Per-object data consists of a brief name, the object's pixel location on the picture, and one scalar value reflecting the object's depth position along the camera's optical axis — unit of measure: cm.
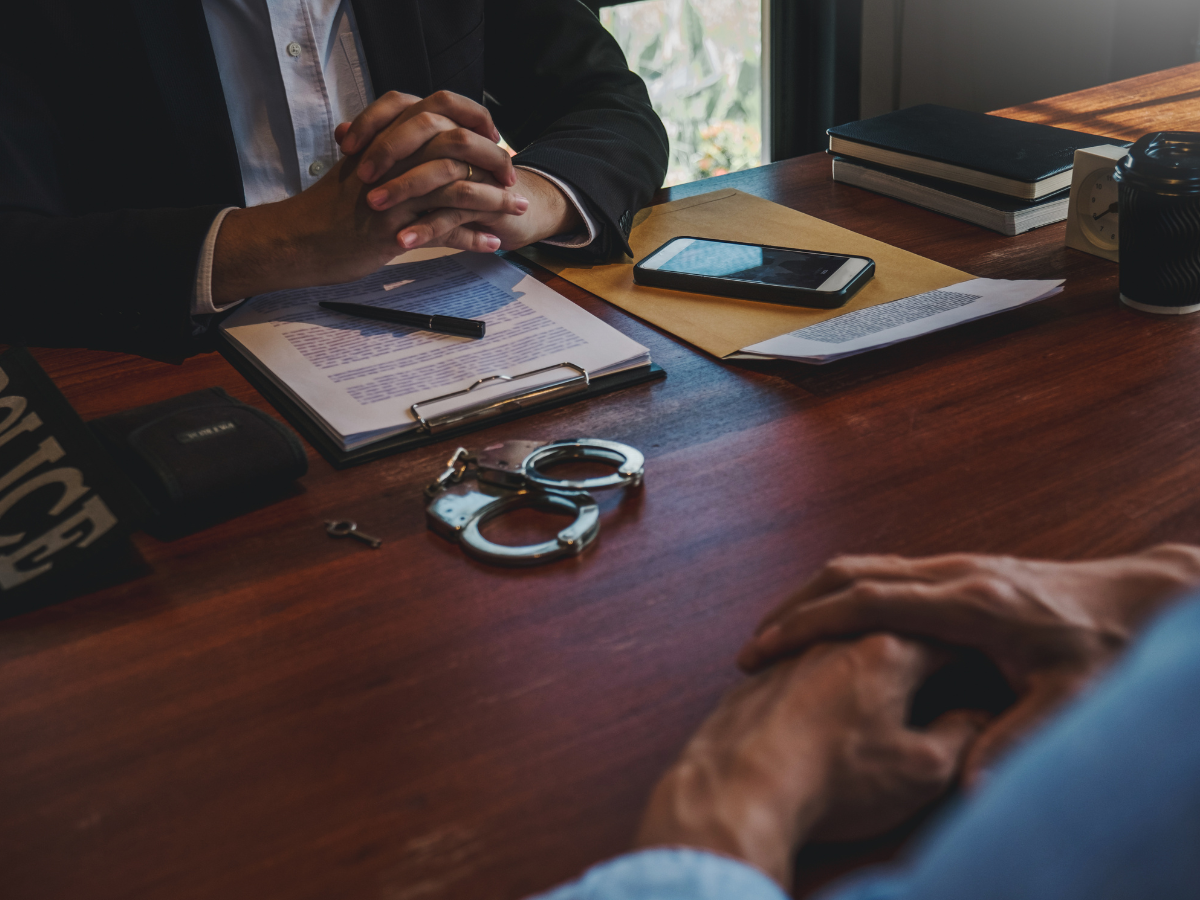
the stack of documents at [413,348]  83
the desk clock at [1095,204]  103
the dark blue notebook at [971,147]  115
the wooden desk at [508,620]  45
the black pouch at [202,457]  68
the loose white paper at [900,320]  86
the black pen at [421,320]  95
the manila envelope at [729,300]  95
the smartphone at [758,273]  98
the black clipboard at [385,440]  78
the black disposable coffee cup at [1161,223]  86
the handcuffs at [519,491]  65
